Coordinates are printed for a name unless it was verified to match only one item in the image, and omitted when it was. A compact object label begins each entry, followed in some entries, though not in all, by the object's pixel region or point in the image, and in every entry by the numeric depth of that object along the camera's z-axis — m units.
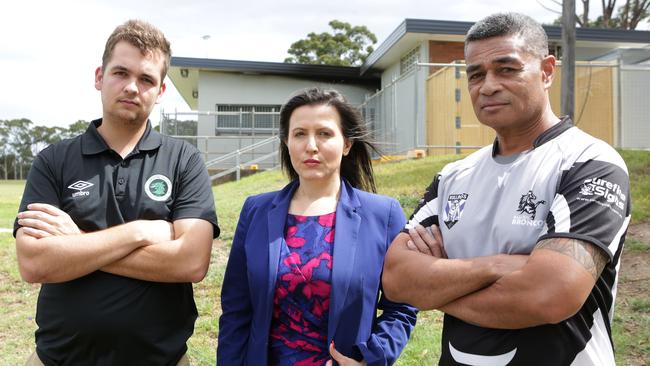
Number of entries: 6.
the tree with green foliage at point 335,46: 42.53
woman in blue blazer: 2.60
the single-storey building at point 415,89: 13.69
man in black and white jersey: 1.98
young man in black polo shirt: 2.64
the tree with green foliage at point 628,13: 31.66
